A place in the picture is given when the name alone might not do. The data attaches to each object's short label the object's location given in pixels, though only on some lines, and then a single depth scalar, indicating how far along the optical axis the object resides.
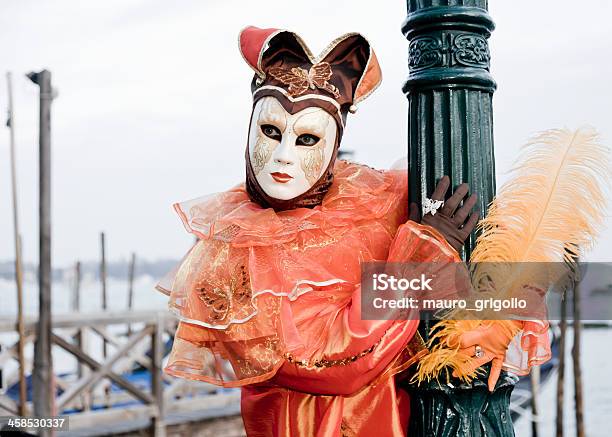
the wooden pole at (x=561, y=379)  10.05
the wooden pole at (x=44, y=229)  6.71
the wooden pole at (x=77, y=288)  16.88
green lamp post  1.66
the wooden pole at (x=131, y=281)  16.08
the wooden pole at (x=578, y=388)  10.11
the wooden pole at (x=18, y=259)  6.52
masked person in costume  1.69
